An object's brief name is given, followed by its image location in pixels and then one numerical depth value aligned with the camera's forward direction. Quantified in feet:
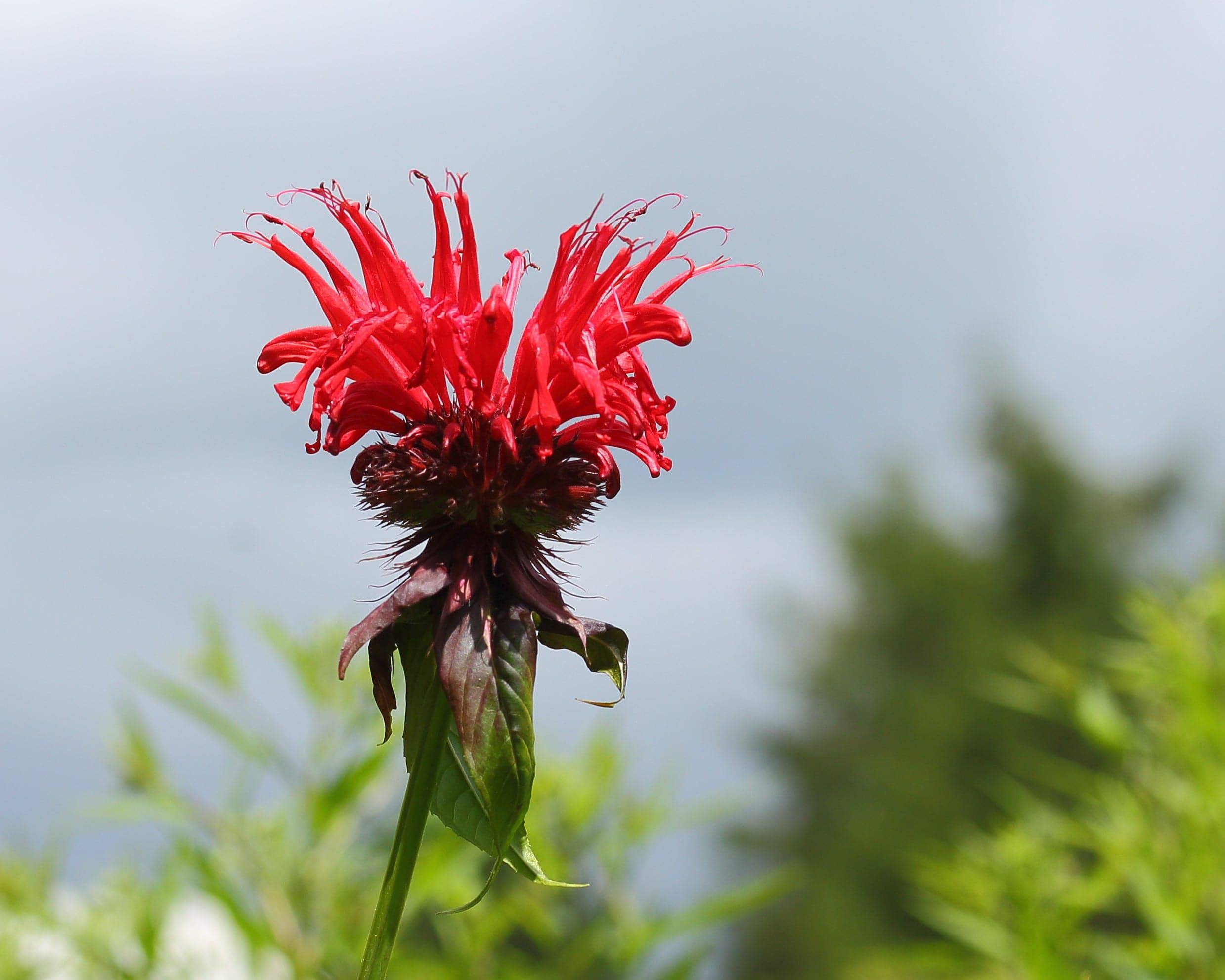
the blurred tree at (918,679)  35.37
